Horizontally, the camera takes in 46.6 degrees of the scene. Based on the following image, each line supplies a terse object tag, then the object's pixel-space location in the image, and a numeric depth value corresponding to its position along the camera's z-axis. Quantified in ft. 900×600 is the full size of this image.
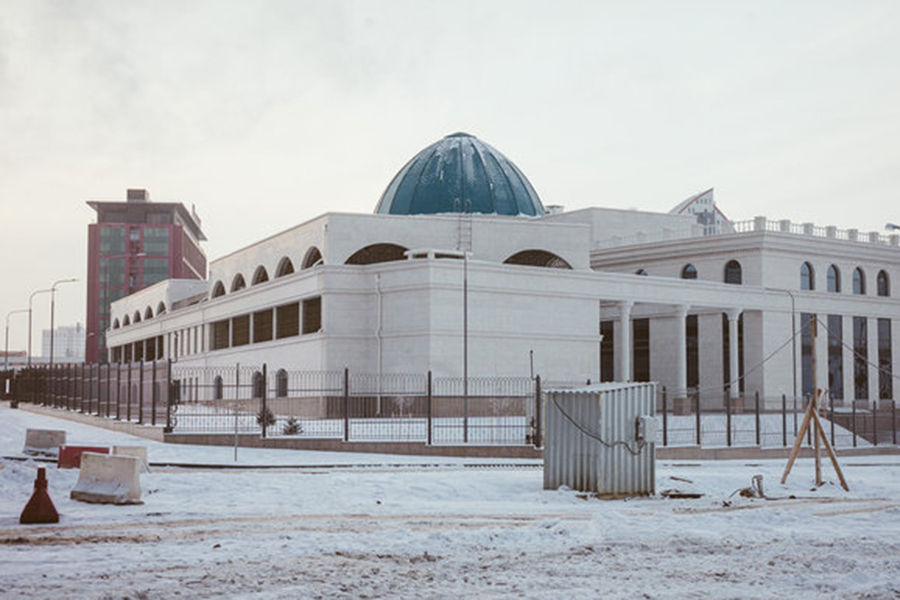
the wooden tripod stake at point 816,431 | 70.18
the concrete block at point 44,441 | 88.07
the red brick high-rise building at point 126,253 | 502.79
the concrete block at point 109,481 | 56.95
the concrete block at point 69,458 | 70.90
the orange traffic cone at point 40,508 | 49.14
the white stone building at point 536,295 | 174.91
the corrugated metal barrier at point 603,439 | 64.49
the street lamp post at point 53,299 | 252.62
